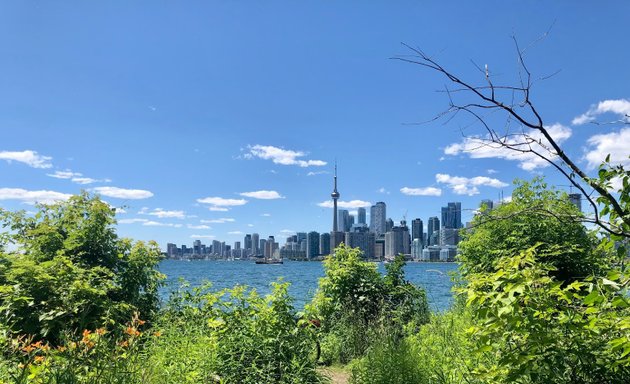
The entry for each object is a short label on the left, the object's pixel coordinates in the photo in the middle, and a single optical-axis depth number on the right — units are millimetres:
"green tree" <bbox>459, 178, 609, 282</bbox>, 7434
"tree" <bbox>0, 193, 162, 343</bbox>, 5582
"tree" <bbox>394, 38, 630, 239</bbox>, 2252
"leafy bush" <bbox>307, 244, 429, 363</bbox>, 8000
